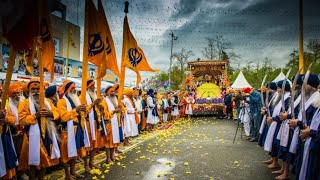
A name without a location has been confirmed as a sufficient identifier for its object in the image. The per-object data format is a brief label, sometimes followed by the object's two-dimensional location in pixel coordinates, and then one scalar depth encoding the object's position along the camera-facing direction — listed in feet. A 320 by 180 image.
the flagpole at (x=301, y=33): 31.95
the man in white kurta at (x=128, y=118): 32.30
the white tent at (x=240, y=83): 79.57
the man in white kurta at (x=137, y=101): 38.49
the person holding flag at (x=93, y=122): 21.54
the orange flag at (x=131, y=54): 24.30
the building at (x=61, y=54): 55.63
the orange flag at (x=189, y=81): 80.68
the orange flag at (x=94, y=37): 20.25
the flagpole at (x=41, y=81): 15.84
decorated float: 71.87
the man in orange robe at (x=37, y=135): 16.26
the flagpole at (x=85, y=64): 18.76
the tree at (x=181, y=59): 145.69
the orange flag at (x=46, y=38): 16.42
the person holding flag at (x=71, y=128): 18.45
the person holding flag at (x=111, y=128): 24.02
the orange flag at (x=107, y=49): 20.84
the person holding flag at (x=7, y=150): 14.32
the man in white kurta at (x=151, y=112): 46.47
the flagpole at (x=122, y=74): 22.61
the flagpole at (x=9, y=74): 13.48
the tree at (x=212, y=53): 134.69
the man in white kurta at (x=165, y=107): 59.67
